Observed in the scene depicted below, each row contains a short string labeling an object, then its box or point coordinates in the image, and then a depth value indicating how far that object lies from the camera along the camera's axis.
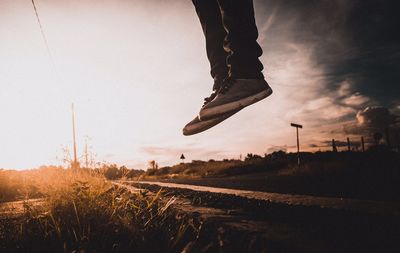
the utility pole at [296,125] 14.51
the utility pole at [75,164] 5.98
